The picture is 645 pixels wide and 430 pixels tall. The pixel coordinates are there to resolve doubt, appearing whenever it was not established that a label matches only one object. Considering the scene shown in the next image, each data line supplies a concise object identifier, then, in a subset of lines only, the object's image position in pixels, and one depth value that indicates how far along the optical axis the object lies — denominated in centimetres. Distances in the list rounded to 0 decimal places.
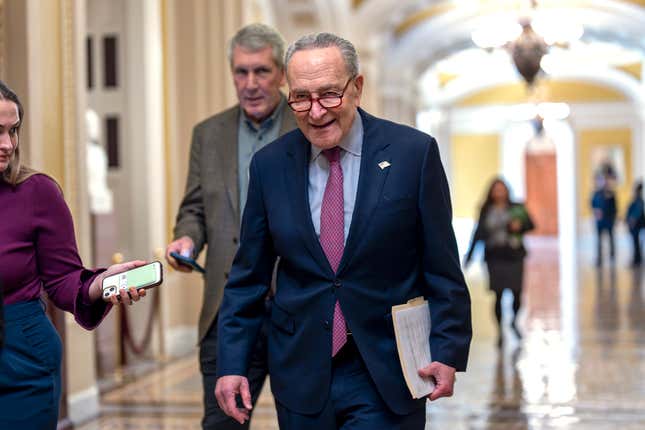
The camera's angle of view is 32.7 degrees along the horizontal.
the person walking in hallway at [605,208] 2091
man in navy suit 293
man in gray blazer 392
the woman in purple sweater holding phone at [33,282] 271
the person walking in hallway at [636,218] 2012
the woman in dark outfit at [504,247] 1002
